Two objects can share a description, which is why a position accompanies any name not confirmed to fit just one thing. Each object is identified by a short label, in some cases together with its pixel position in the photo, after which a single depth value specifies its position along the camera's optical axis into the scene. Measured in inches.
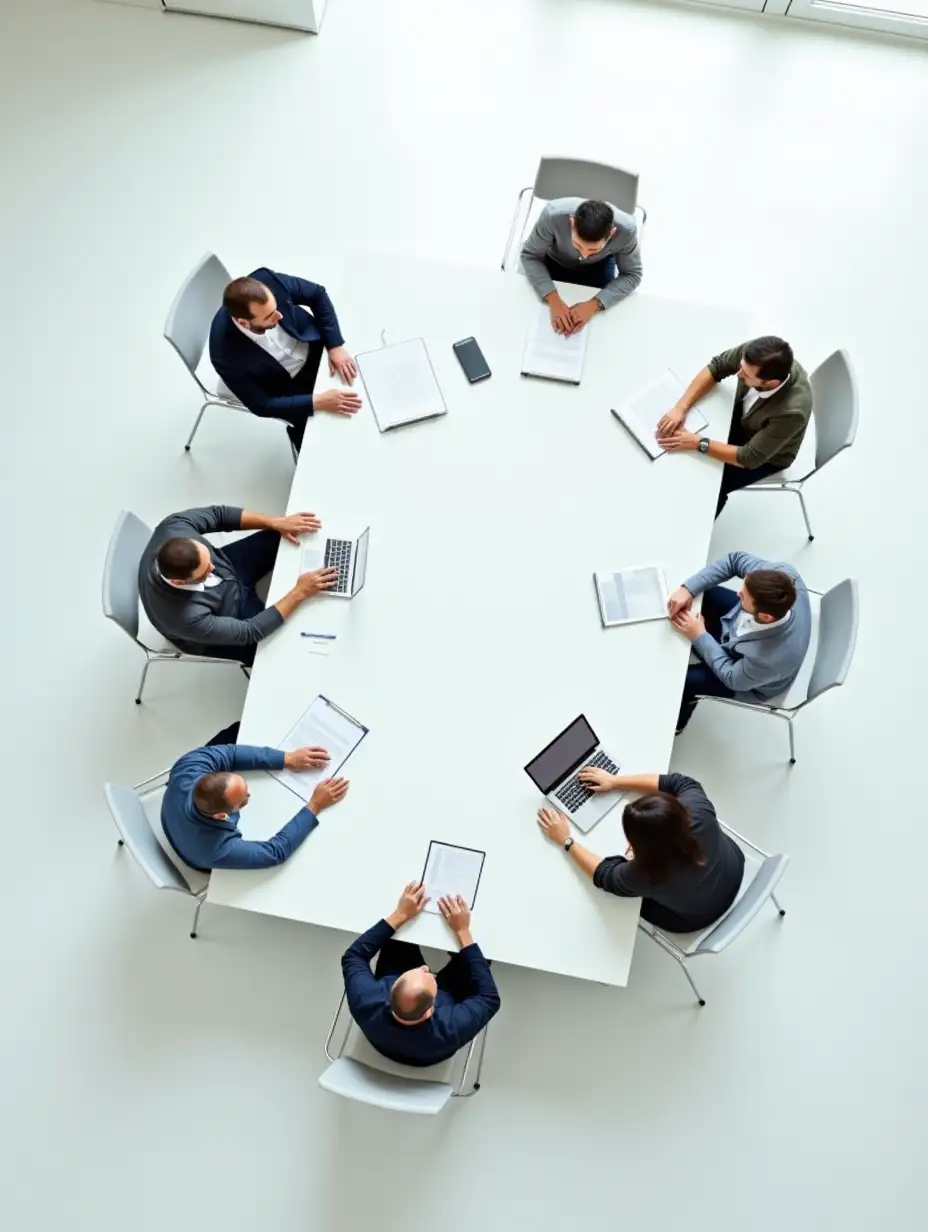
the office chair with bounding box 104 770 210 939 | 114.7
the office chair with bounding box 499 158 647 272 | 141.9
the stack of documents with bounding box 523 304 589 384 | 130.3
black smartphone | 130.5
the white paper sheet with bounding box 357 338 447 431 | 129.2
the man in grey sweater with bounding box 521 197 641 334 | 131.5
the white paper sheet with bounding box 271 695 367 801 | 117.5
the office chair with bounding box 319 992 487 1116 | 109.0
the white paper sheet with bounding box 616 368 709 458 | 128.0
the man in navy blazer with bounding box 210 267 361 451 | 129.6
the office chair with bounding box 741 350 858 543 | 129.5
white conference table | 114.3
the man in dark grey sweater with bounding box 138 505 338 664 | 117.7
